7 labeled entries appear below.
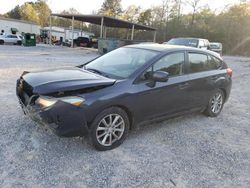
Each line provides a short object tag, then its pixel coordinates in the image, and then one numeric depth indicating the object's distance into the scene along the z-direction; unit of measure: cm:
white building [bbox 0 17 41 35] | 3015
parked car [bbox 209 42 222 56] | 1606
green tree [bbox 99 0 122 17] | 4459
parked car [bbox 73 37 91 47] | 2347
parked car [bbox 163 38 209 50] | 1164
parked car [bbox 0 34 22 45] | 2085
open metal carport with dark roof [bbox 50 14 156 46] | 1816
